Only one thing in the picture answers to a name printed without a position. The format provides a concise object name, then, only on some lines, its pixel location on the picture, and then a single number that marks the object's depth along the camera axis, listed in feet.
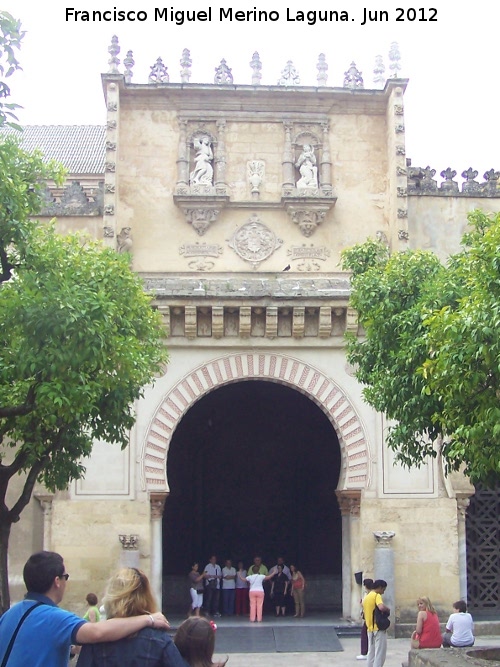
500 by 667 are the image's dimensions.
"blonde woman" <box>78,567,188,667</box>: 14.06
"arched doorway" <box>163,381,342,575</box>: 70.18
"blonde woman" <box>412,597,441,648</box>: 37.37
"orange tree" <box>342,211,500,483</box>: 30.63
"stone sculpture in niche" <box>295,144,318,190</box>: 59.31
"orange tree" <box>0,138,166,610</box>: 33.42
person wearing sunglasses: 14.15
